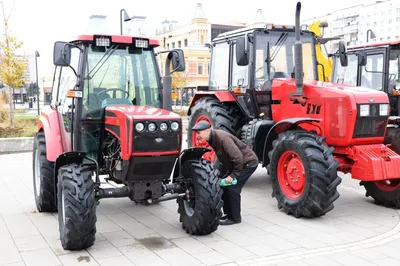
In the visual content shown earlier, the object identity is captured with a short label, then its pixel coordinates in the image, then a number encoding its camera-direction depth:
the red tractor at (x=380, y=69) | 9.24
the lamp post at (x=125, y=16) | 7.35
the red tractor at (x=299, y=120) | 6.42
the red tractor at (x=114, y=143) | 5.24
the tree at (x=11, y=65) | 16.69
